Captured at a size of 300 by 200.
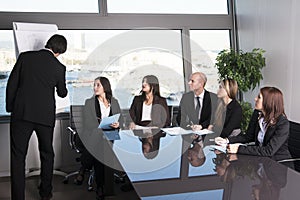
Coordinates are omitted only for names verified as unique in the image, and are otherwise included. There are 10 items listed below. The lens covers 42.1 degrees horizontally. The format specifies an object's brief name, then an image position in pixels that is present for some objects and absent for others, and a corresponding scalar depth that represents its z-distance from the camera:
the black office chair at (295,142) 2.90
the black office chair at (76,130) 4.14
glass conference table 2.00
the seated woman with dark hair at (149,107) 4.04
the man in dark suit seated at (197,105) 4.01
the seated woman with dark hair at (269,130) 2.73
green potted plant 4.59
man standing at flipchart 3.43
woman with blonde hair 3.60
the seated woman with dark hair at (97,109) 4.03
